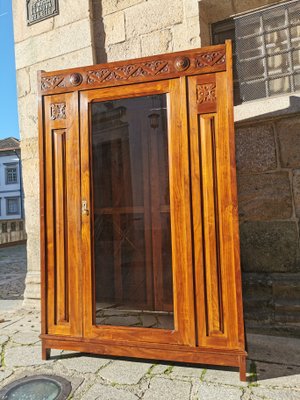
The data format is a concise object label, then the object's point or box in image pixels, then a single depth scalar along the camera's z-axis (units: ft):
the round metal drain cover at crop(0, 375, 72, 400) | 5.86
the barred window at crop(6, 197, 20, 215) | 114.83
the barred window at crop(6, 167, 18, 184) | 113.50
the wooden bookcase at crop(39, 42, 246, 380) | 6.36
